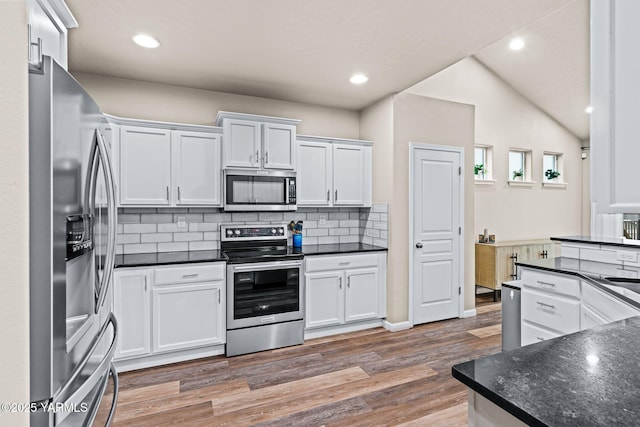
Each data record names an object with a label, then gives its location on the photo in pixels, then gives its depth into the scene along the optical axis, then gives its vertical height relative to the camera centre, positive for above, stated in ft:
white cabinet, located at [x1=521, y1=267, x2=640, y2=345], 6.55 -2.01
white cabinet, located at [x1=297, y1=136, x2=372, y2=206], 12.45 +1.51
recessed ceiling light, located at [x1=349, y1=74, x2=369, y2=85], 10.85 +4.33
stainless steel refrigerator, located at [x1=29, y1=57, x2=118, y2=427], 2.99 -0.39
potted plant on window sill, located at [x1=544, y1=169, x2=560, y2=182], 19.99 +2.24
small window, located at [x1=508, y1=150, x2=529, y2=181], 19.03 +2.64
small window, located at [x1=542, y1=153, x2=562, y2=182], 20.02 +2.71
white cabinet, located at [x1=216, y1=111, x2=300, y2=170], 11.03 +2.38
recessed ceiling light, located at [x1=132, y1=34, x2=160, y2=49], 8.33 +4.29
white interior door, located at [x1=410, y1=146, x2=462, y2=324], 12.78 -0.81
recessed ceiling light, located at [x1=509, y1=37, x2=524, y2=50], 15.23 +7.66
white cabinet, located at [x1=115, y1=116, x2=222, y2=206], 10.14 +1.47
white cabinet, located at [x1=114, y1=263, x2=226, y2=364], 9.25 -2.74
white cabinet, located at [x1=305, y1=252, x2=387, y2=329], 11.54 -2.70
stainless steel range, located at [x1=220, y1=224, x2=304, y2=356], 10.32 -2.78
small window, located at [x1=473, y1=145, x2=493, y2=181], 17.78 +2.80
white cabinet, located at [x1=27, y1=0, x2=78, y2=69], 3.10 +2.09
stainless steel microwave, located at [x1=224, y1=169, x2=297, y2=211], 11.09 +0.74
